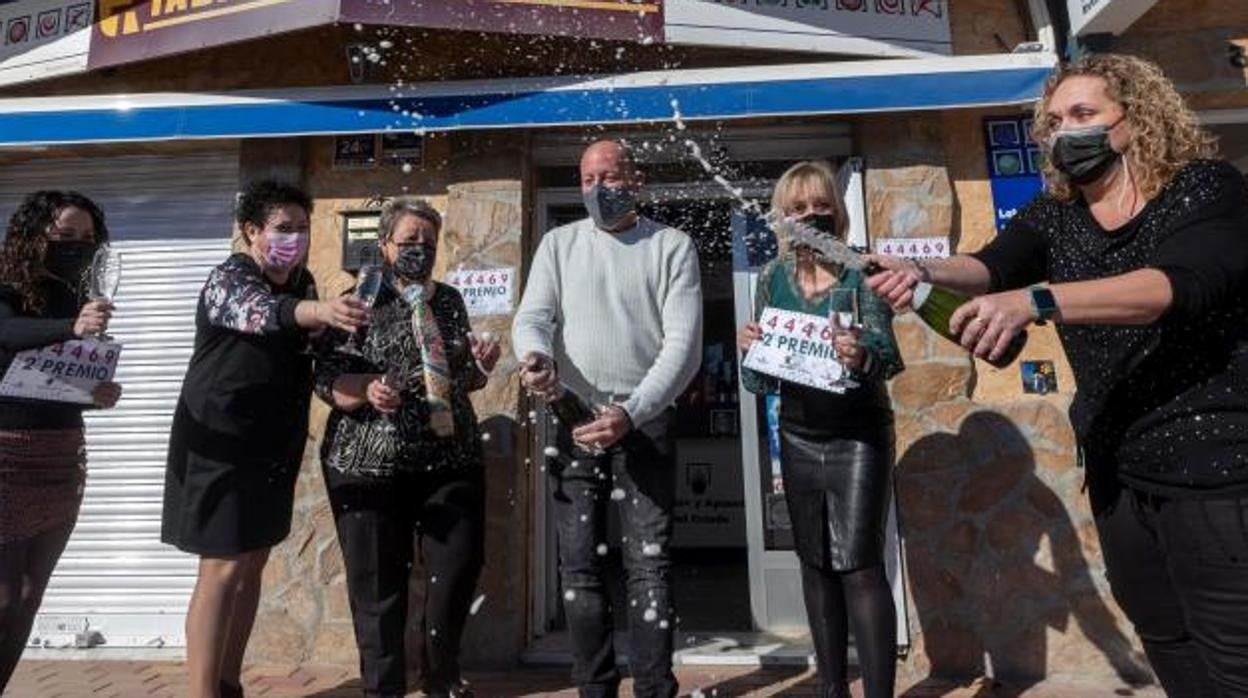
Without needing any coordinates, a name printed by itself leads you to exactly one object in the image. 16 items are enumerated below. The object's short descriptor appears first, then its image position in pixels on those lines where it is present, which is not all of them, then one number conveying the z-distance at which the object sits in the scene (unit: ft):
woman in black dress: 9.02
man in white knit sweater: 9.02
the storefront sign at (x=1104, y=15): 12.30
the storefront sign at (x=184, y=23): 13.29
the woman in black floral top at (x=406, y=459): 9.37
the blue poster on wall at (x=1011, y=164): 13.57
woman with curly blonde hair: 5.04
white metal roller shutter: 14.39
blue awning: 12.66
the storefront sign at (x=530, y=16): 13.07
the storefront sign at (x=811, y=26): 13.70
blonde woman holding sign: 8.77
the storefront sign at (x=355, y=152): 14.74
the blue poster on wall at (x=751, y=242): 14.19
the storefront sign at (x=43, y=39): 15.26
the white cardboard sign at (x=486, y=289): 13.70
